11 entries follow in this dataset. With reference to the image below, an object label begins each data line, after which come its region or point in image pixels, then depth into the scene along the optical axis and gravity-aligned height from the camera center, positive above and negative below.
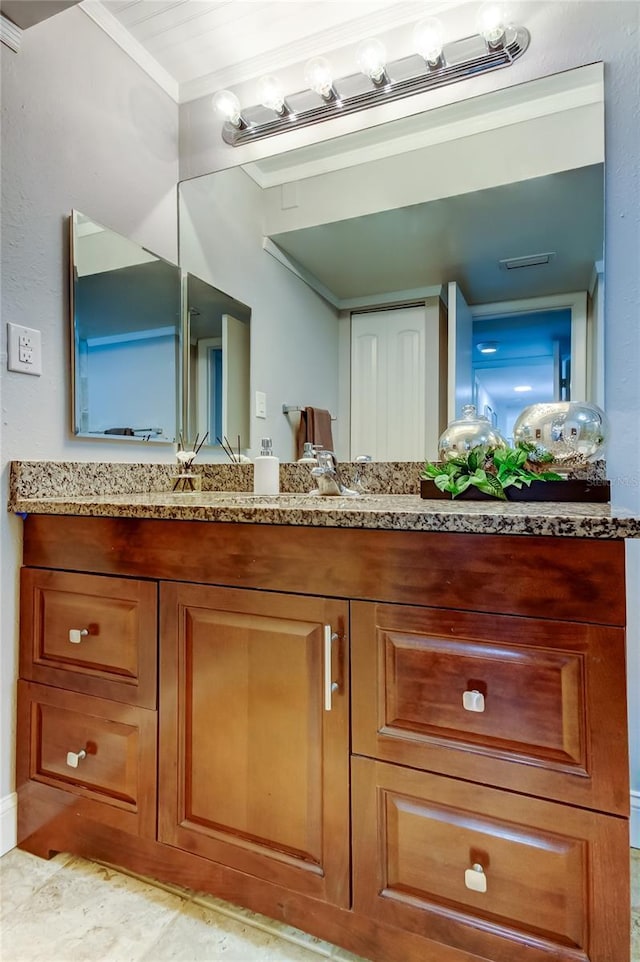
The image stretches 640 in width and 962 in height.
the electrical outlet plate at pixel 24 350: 1.24 +0.35
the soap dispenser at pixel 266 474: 1.51 +0.03
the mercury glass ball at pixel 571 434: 1.22 +0.13
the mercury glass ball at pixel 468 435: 1.35 +0.14
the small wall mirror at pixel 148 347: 1.44 +0.46
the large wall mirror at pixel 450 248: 1.31 +0.70
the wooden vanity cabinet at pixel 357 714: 0.73 -0.41
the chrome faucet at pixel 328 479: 1.43 +0.02
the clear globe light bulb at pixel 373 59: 1.45 +1.26
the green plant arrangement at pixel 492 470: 1.19 +0.04
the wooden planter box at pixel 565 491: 1.16 -0.02
